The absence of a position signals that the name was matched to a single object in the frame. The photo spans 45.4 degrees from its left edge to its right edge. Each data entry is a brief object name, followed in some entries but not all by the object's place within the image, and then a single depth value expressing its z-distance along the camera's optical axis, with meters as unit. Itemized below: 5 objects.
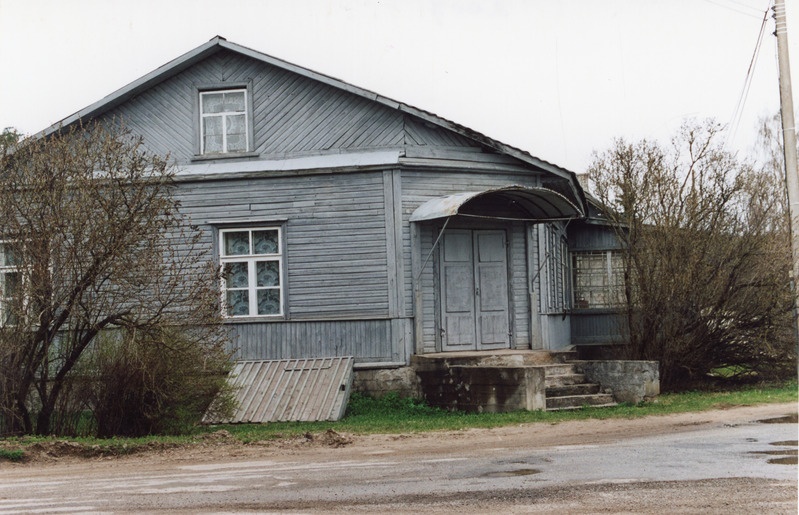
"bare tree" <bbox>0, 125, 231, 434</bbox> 13.10
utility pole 14.53
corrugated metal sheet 15.84
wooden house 17.67
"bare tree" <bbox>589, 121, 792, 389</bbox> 18.23
